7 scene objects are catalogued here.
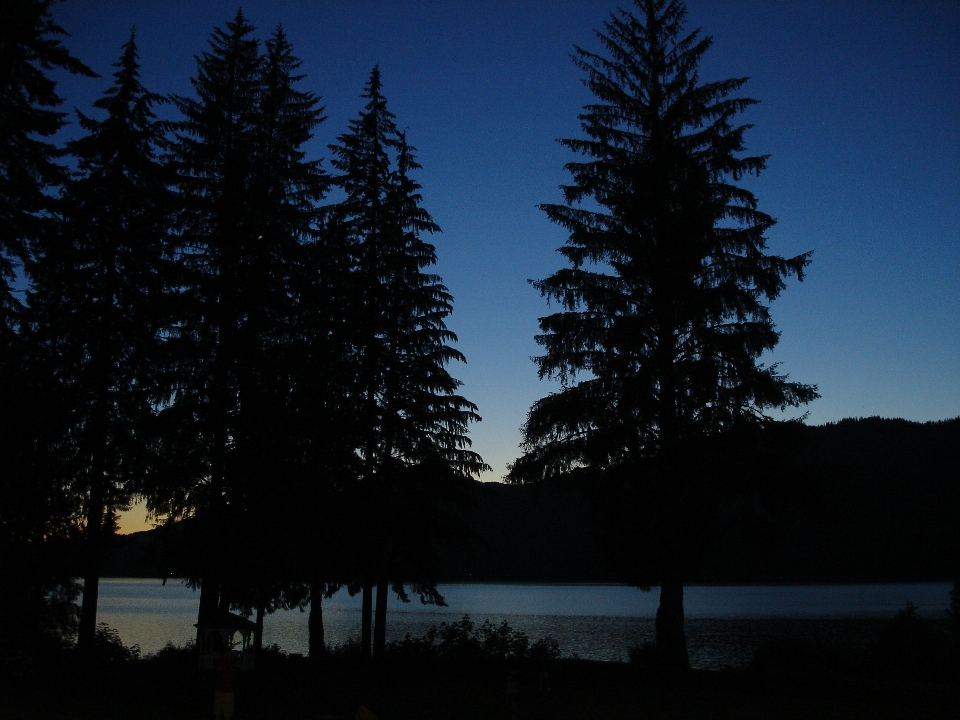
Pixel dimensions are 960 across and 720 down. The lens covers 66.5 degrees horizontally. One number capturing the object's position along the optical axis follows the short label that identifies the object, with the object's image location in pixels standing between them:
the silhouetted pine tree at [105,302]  18.69
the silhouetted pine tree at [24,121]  17.23
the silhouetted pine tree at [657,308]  18.97
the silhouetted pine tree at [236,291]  19.06
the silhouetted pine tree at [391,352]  22.52
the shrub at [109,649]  19.09
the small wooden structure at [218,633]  17.91
